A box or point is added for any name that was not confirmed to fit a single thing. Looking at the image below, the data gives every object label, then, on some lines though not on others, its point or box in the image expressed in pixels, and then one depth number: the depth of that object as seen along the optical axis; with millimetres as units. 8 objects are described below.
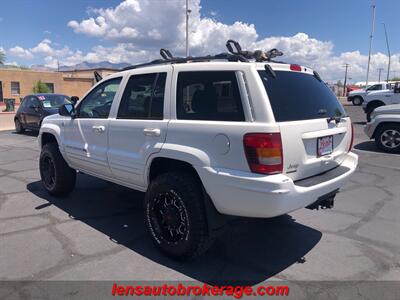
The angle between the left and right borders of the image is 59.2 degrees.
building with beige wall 40031
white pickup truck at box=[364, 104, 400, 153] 9000
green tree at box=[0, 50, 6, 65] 52597
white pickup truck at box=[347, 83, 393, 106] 29459
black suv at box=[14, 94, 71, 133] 12594
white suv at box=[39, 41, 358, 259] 2906
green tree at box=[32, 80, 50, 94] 37938
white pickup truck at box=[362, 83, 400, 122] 15672
